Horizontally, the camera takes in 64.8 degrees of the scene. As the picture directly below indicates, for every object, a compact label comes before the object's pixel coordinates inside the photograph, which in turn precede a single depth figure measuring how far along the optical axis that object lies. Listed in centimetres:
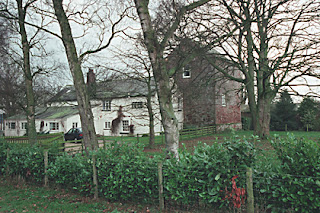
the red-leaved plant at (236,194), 443
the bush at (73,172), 671
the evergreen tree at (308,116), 2991
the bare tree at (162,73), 644
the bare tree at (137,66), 1449
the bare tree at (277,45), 1293
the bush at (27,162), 833
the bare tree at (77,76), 900
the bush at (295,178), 393
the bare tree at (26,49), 1136
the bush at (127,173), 562
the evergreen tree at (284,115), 3195
